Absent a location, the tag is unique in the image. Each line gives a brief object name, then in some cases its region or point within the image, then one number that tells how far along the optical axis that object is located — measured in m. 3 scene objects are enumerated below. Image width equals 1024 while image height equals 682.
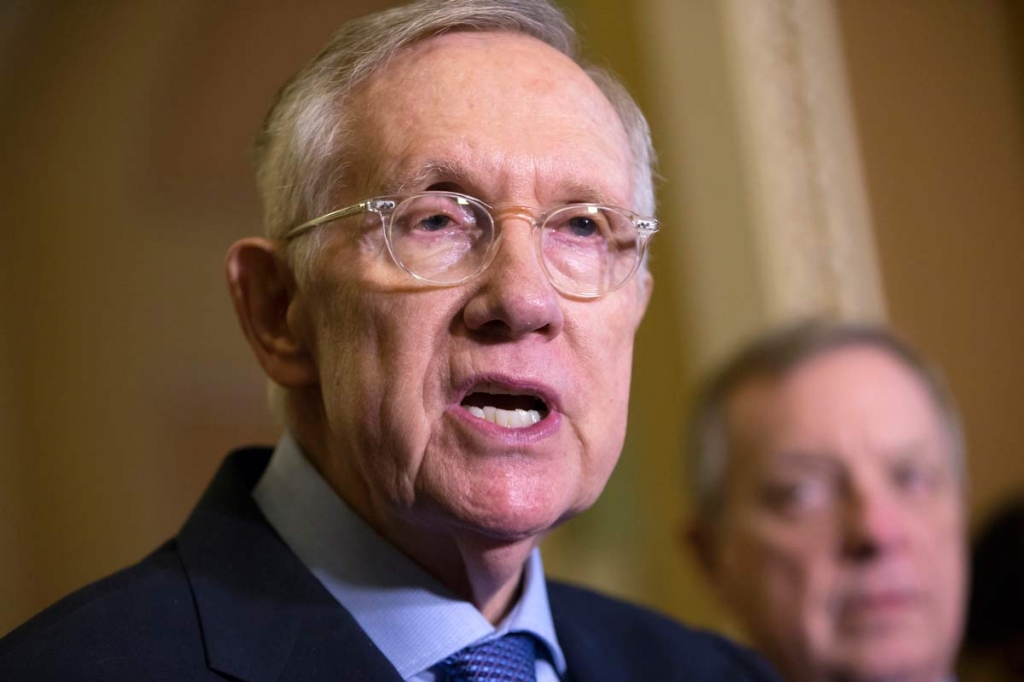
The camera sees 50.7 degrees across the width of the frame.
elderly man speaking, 1.54
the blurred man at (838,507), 2.67
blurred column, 4.23
